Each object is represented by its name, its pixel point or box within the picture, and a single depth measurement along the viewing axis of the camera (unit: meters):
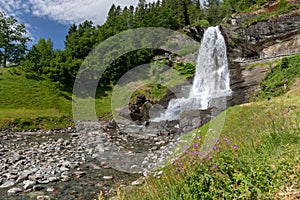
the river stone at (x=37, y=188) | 8.11
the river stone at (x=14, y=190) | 7.90
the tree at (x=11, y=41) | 45.16
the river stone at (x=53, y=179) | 8.93
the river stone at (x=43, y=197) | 7.32
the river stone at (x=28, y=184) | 8.24
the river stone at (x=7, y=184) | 8.45
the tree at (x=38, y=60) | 41.31
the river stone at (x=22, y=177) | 9.01
